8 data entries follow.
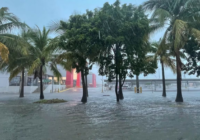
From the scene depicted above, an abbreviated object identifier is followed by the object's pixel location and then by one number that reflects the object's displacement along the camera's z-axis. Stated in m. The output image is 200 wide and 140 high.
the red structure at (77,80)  72.75
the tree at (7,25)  13.66
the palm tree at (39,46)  18.27
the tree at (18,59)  14.12
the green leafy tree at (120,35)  13.09
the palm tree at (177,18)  12.95
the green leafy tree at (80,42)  12.52
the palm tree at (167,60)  20.45
